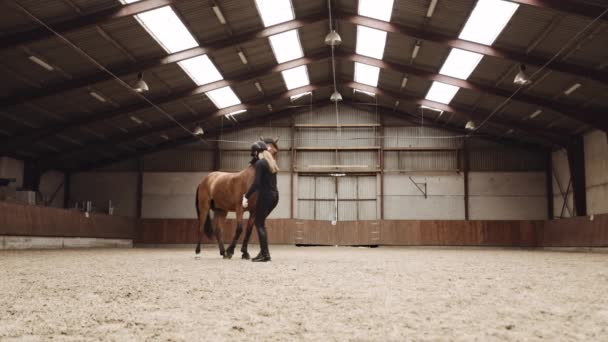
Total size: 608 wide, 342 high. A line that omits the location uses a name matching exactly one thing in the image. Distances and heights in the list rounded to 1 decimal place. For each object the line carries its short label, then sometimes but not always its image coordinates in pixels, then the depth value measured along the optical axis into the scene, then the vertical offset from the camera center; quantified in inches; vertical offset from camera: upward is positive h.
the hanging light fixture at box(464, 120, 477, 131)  954.7 +188.0
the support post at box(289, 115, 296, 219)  1144.8 +111.4
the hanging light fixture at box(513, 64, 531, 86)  654.5 +187.3
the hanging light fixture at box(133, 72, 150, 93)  683.4 +180.2
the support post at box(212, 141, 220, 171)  1162.6 +152.3
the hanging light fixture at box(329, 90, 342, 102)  977.5 +243.2
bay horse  354.9 +20.4
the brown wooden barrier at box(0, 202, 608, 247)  1069.8 -10.0
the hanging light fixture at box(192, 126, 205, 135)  1000.9 +180.0
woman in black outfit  316.5 +20.7
